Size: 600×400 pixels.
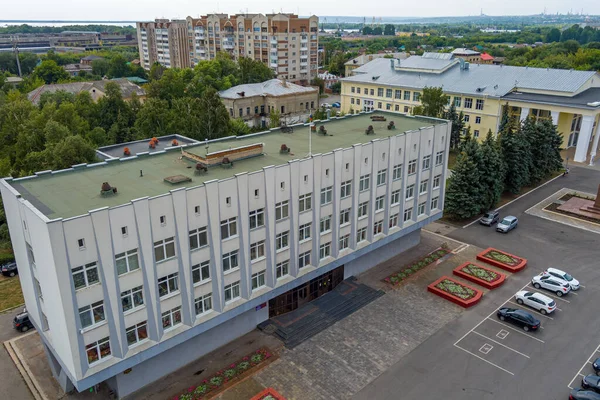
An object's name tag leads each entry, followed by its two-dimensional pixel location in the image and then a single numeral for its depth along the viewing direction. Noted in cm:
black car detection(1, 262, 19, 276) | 3692
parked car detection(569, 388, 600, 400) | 2225
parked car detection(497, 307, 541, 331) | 2830
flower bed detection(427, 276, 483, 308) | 3111
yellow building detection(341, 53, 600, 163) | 6297
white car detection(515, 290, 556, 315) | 2989
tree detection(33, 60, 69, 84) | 11381
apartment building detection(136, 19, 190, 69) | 14375
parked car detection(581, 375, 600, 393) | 2330
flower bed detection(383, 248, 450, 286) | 3403
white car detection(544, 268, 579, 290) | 3262
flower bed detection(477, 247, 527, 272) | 3556
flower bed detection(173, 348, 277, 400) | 2328
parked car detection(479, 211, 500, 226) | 4356
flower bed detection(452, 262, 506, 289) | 3338
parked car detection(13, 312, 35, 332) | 2877
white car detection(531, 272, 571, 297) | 3197
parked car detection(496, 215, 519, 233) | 4222
